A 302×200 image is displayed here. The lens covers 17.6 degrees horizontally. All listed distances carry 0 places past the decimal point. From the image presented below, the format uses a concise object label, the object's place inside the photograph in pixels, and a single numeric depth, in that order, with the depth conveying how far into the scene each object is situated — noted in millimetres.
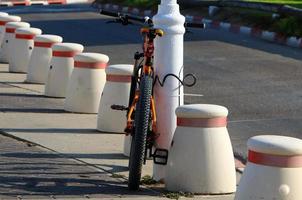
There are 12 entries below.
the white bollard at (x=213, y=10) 24717
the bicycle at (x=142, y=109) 7652
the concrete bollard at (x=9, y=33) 15977
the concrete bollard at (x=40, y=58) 13898
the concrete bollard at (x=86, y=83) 11656
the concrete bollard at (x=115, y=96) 10367
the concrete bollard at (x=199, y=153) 7734
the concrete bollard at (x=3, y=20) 17234
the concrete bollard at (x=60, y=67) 12703
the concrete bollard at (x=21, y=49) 15336
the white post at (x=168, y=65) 8266
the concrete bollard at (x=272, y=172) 6578
